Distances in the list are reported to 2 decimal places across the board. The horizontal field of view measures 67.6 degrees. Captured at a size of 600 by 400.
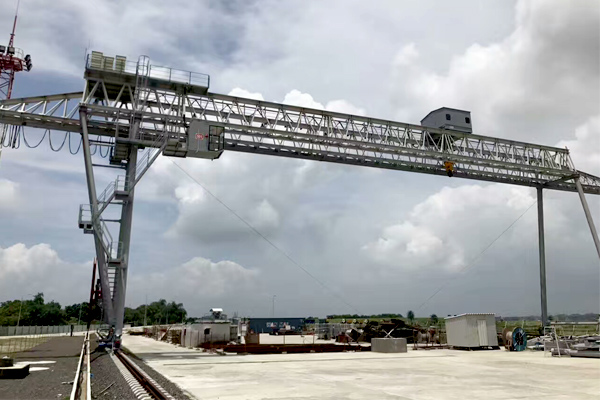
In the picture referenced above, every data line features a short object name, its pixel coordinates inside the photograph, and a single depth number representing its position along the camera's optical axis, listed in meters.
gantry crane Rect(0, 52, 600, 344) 23.23
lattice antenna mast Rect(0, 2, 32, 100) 57.94
